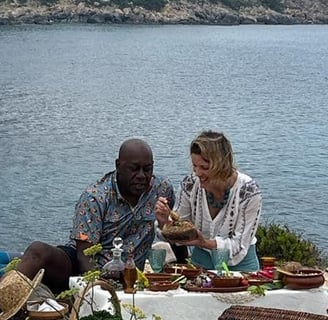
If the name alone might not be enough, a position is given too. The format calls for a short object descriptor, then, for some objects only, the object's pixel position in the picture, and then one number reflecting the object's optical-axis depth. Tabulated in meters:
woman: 5.37
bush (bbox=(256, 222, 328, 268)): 8.41
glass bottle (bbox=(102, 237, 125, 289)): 4.93
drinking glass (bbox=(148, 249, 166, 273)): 5.21
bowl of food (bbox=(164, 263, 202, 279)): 5.07
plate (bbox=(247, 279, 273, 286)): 4.95
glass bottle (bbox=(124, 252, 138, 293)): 4.80
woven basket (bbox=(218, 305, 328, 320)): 4.14
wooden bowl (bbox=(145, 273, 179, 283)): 4.95
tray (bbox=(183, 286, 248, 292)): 4.86
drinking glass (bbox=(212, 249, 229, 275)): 5.27
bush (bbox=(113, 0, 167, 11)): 112.12
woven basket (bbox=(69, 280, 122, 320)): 3.87
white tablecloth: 4.75
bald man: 5.49
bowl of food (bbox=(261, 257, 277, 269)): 5.39
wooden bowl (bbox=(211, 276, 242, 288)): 4.89
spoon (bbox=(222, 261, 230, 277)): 4.99
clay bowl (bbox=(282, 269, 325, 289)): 4.88
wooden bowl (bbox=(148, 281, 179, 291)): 4.84
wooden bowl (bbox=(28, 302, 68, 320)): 4.83
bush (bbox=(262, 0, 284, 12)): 130.12
